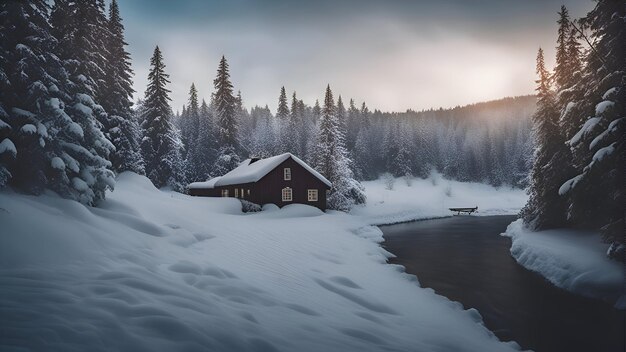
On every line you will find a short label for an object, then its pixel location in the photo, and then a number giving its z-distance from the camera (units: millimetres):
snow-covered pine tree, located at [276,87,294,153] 65312
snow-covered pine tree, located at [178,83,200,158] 69375
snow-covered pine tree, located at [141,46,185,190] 39594
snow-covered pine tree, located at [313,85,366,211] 40469
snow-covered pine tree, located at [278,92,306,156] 65062
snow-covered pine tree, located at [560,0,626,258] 12117
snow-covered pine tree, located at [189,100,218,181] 57969
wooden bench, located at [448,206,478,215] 51969
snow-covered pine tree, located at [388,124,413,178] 78500
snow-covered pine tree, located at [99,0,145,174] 29812
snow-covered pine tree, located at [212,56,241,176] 45594
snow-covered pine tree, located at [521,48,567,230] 21266
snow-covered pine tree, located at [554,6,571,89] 22906
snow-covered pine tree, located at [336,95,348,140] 87288
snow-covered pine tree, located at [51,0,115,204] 12602
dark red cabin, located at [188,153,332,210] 34156
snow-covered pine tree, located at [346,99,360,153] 89625
